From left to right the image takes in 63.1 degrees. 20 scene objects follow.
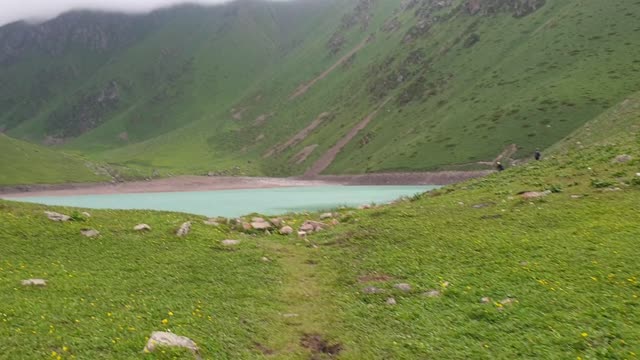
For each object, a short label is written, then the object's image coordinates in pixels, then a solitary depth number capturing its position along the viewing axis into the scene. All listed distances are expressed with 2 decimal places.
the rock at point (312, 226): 39.78
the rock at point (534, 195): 37.69
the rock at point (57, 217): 34.45
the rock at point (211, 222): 39.70
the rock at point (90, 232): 32.22
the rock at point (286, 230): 39.41
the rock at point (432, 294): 23.04
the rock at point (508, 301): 20.86
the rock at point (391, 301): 23.07
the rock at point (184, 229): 34.53
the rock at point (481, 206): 38.98
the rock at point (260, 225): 39.94
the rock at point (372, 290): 24.56
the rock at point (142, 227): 34.78
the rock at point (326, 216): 46.23
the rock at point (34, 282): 23.06
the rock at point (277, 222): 41.56
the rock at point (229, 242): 33.25
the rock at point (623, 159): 40.88
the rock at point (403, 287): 24.33
